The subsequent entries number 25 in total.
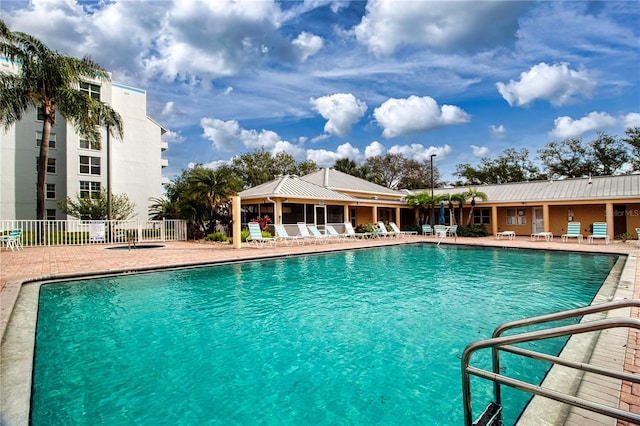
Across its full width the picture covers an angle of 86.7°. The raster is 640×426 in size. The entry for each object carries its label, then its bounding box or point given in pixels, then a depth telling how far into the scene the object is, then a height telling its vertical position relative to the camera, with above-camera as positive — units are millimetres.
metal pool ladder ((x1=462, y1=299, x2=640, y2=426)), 1769 -898
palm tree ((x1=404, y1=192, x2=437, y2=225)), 26788 +1165
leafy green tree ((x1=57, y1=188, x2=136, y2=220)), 22938 +758
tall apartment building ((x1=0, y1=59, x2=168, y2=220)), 30391 +5430
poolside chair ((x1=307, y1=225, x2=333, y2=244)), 19823 -1162
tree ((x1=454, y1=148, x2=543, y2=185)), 41031 +5559
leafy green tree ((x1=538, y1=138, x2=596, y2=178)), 37094 +6148
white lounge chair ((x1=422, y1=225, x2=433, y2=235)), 24534 -1031
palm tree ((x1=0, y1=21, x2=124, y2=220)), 17828 +7241
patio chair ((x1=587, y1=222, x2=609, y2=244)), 18531 -1015
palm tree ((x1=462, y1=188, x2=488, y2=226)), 24672 +1365
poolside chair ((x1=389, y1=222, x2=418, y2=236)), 23869 -1262
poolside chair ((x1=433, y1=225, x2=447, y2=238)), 21836 -1032
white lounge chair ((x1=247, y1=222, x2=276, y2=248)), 17219 -1021
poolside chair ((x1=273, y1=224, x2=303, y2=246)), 18377 -1108
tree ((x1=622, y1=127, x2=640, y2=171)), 33250 +6880
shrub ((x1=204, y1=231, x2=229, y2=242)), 20219 -1186
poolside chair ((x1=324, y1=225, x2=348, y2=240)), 20859 -1117
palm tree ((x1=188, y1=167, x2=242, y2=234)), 20734 +1869
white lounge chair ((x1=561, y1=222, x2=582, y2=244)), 19847 -997
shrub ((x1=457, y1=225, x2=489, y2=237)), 24500 -1231
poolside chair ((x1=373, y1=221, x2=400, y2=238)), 23125 -1140
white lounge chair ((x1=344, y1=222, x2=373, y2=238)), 22453 -1186
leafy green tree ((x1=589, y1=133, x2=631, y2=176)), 35031 +6114
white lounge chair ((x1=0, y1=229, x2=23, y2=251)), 15281 -921
